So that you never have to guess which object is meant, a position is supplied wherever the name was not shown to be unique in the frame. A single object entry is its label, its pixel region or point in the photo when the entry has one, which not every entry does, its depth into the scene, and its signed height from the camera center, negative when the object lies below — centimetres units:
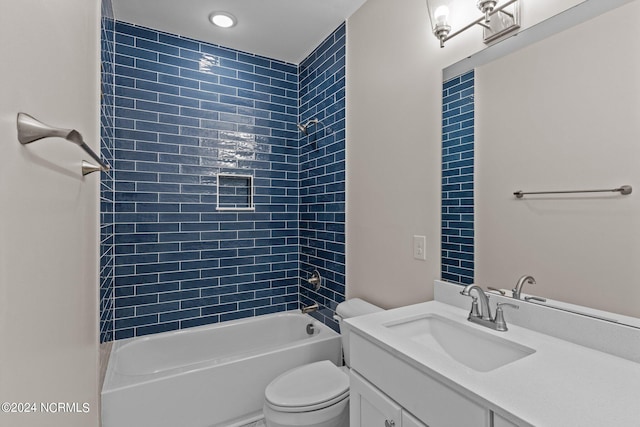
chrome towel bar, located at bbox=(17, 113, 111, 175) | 46 +12
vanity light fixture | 122 +77
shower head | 265 +71
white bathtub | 167 -102
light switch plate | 163 -21
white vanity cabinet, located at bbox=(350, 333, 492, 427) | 81 -57
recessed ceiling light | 217 +134
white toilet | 146 -92
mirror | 93 +17
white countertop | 67 -44
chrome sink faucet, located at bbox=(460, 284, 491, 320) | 119 -39
